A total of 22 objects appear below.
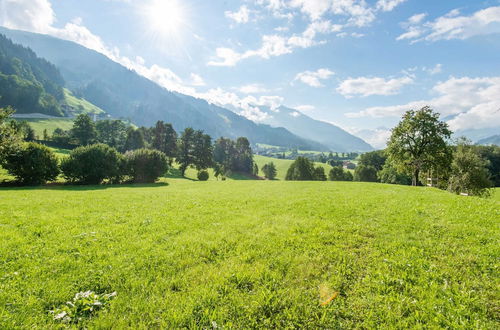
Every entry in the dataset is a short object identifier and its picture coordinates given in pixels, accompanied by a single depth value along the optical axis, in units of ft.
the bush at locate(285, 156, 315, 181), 315.58
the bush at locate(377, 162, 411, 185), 275.39
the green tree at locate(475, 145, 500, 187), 291.99
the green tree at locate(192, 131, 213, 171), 285.23
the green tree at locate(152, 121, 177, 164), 326.24
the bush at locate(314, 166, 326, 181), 331.98
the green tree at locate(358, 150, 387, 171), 386.67
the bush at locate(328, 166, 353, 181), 346.60
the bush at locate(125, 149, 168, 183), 164.14
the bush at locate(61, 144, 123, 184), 131.44
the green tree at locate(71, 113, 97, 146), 333.01
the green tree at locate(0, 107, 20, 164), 106.08
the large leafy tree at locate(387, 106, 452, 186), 125.29
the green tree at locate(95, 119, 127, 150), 400.47
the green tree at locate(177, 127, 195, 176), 278.67
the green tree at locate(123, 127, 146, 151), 340.59
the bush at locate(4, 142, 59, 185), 110.83
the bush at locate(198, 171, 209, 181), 240.73
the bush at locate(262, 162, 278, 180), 419.33
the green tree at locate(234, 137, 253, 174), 436.76
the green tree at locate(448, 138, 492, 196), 141.38
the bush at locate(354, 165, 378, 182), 326.24
